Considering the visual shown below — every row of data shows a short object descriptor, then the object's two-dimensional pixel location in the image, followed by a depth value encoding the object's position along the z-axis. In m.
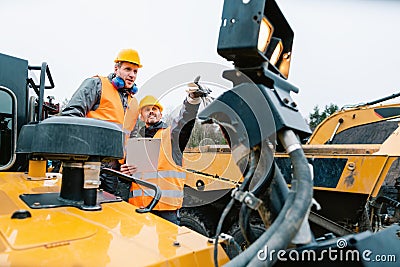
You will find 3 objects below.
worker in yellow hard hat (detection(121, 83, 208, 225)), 3.52
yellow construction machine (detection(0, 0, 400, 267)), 1.05
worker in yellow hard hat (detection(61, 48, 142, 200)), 2.93
